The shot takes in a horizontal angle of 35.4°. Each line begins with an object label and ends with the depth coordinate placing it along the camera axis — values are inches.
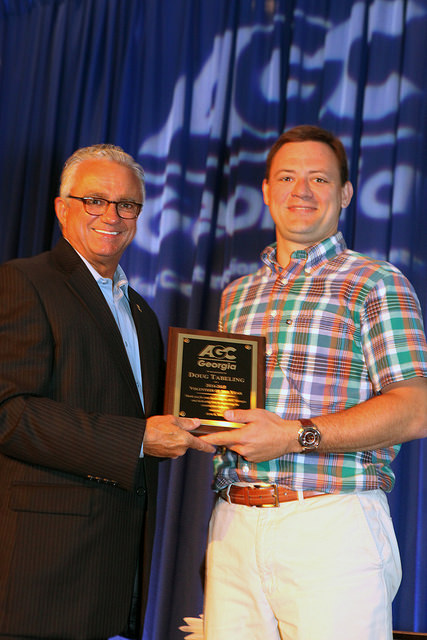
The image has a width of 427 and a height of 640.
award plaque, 76.8
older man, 68.9
